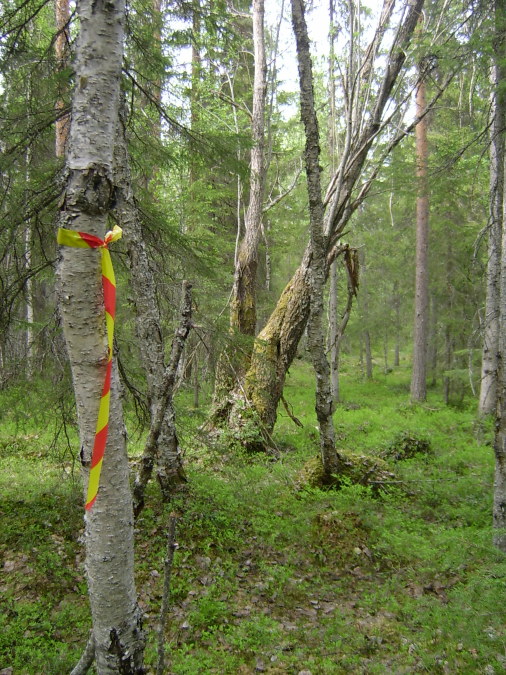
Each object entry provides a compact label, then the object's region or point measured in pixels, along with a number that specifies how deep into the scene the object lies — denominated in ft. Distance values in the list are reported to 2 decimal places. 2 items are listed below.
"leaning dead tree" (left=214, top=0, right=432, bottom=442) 19.85
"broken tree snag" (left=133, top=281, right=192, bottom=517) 11.21
